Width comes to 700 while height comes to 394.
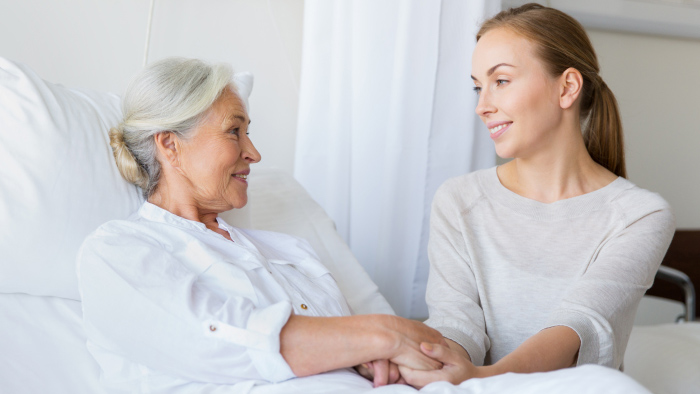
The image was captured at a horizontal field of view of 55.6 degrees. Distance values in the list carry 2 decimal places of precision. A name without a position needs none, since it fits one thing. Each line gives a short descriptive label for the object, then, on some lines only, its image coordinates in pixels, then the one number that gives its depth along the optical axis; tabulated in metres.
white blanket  0.89
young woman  1.30
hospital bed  1.18
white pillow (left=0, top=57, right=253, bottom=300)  1.26
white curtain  1.87
